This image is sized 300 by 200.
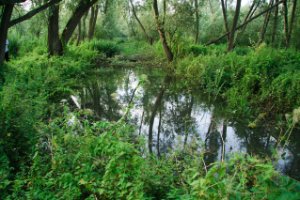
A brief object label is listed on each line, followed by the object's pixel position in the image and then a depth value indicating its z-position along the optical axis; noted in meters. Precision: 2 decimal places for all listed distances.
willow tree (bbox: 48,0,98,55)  14.78
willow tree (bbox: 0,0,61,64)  8.14
